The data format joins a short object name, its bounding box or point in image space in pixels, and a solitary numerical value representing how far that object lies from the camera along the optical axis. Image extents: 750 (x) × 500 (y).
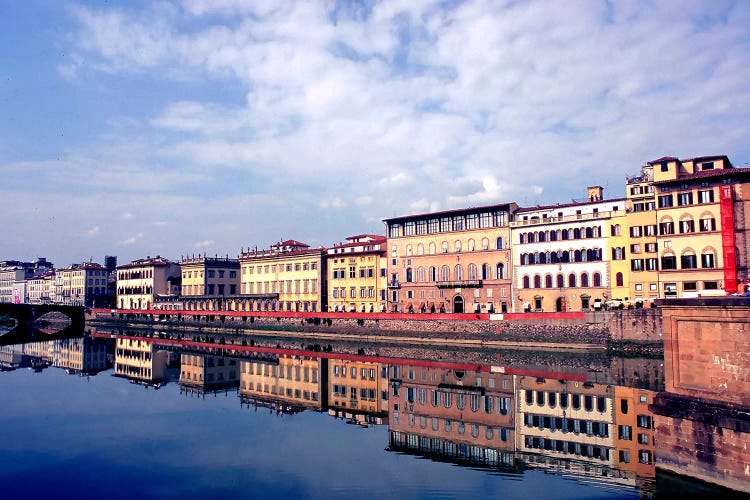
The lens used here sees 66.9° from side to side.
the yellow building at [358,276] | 80.25
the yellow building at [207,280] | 105.49
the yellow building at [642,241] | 57.94
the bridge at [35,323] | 90.38
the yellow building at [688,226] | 52.66
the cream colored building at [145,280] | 118.69
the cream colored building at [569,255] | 60.41
